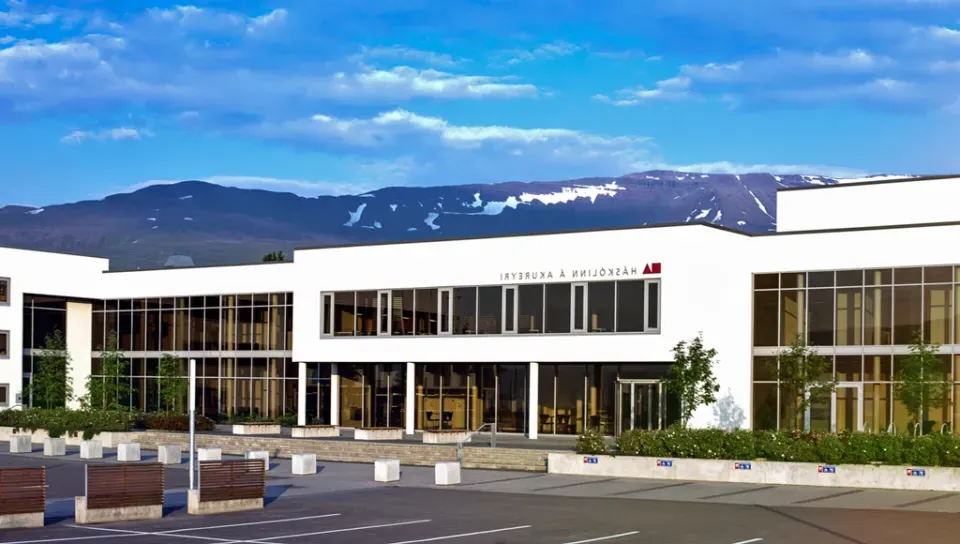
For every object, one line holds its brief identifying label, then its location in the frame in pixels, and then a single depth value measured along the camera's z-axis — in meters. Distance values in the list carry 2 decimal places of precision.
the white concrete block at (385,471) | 35.06
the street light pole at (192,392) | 25.16
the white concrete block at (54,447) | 44.69
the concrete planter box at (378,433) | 47.03
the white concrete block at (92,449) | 43.56
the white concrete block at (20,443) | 45.97
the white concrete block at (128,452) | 41.16
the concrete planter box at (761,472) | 31.75
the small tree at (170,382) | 60.66
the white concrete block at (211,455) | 38.59
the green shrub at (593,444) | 37.66
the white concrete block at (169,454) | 40.69
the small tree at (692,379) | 40.72
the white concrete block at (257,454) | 36.34
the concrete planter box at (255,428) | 51.09
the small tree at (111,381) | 63.00
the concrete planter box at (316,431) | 49.97
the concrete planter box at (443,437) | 44.53
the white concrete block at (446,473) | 33.97
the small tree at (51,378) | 60.97
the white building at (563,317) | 43.69
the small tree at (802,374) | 41.59
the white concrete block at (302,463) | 37.12
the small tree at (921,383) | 40.12
